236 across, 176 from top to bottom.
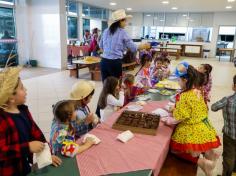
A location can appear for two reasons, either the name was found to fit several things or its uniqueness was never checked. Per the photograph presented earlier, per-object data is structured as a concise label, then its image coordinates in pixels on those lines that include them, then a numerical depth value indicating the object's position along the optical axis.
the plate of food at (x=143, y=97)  2.39
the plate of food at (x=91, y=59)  6.27
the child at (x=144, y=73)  3.10
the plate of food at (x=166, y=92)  2.65
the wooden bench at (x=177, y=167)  1.72
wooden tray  1.58
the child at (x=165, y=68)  3.81
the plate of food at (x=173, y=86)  2.93
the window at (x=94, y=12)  10.87
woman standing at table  2.78
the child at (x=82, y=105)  1.76
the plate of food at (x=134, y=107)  2.07
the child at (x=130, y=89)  2.76
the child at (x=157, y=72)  3.62
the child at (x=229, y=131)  1.73
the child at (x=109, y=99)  2.28
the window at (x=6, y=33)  7.26
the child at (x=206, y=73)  2.67
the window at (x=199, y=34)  13.57
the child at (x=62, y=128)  1.32
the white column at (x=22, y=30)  7.49
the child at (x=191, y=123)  1.60
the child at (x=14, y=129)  1.14
